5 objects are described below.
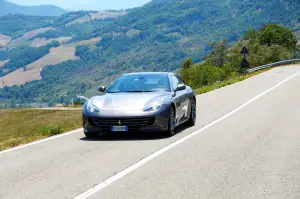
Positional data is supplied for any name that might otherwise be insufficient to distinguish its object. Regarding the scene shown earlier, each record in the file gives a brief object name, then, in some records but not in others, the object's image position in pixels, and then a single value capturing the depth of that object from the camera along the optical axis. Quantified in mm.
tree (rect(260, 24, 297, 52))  115375
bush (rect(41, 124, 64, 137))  14320
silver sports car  11656
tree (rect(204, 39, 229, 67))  124750
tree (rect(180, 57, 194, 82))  88294
